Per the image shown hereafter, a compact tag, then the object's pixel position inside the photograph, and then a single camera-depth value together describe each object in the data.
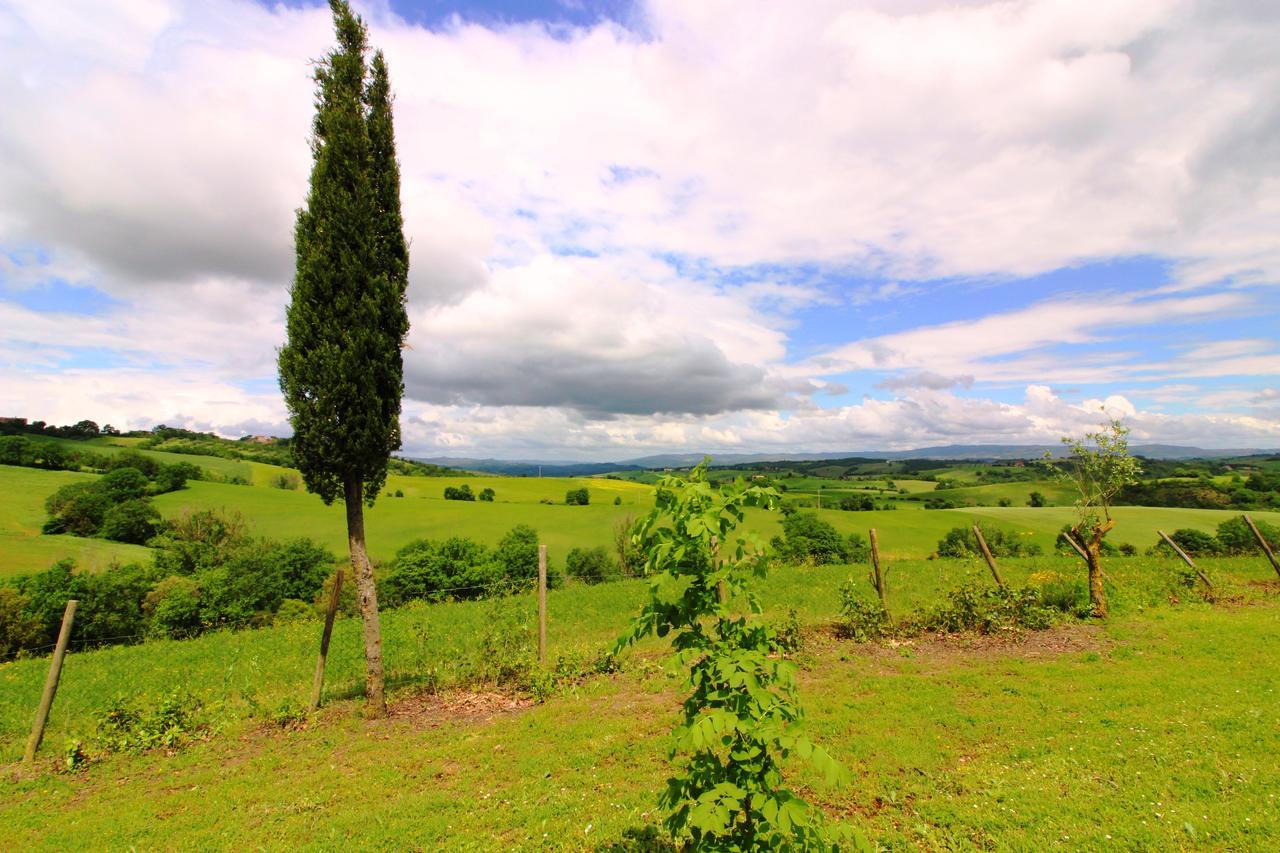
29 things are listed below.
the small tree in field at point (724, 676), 2.85
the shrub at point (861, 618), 12.38
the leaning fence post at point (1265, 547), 16.95
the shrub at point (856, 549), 39.72
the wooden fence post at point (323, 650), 9.30
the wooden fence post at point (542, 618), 10.65
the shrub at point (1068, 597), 13.32
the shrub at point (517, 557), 35.69
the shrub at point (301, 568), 32.25
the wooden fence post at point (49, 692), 8.38
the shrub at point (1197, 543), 31.97
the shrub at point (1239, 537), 27.98
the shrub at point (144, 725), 8.48
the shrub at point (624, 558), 40.28
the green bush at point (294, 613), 25.62
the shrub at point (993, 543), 39.69
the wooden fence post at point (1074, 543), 13.96
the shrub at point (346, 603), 26.50
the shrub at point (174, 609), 25.89
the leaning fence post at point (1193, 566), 15.06
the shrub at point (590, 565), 40.81
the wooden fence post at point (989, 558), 13.09
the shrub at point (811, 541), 38.31
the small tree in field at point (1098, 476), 13.88
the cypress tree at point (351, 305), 8.66
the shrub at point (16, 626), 22.02
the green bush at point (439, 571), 32.03
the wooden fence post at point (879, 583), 12.64
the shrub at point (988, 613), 12.44
